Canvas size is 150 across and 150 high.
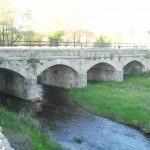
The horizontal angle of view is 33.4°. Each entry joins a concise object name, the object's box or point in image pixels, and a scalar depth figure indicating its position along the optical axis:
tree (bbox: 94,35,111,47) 54.94
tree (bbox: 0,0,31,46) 36.58
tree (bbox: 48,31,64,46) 49.58
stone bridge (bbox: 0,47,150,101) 27.91
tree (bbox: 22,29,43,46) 45.70
